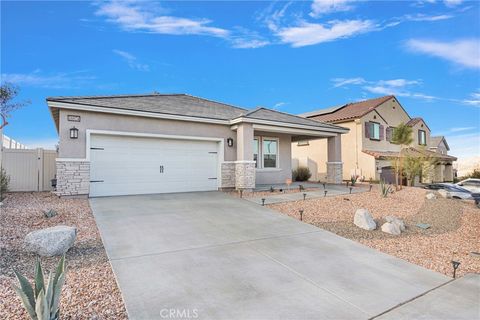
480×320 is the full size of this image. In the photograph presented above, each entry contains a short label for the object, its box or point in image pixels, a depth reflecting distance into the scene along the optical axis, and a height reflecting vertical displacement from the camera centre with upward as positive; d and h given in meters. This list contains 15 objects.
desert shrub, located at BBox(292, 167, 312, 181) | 17.92 -0.54
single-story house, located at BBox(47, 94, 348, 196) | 9.18 +0.99
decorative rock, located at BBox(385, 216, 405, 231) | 6.63 -1.42
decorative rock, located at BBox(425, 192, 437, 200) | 11.47 -1.30
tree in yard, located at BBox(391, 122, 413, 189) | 16.78 +2.12
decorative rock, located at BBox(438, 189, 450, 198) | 13.12 -1.34
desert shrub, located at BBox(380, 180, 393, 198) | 11.04 -1.02
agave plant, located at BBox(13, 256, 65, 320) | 2.31 -1.19
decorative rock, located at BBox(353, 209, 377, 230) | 6.64 -1.39
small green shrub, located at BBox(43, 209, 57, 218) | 6.42 -1.15
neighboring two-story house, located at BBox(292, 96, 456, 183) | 19.95 +1.95
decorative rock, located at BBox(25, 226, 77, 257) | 4.27 -1.24
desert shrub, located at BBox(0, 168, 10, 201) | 8.96 -0.57
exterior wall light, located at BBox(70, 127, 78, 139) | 9.09 +1.20
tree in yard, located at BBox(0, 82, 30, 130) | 10.68 +2.75
